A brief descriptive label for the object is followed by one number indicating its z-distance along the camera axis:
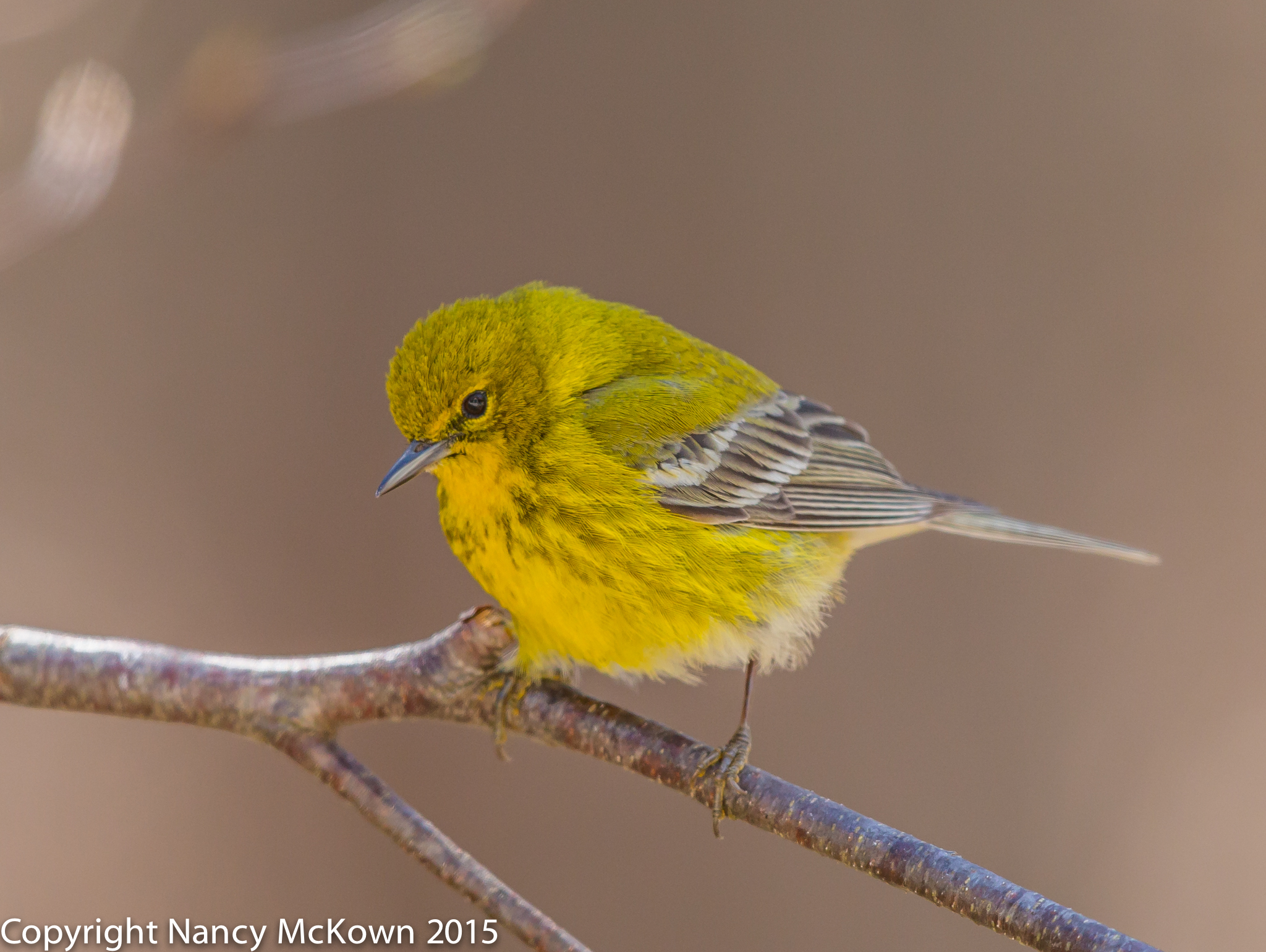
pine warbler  6.25
